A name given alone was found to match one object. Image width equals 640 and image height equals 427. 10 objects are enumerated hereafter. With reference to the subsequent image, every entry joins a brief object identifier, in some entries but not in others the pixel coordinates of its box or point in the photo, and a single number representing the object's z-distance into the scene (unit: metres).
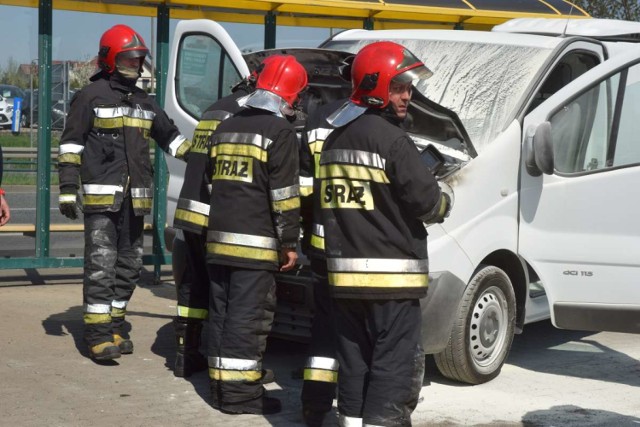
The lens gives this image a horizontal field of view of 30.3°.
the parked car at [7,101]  10.29
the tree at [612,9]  17.45
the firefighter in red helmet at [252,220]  6.39
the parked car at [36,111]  10.30
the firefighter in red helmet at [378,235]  5.23
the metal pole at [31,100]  10.34
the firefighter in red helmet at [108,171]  7.48
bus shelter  10.15
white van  6.91
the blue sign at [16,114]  10.34
